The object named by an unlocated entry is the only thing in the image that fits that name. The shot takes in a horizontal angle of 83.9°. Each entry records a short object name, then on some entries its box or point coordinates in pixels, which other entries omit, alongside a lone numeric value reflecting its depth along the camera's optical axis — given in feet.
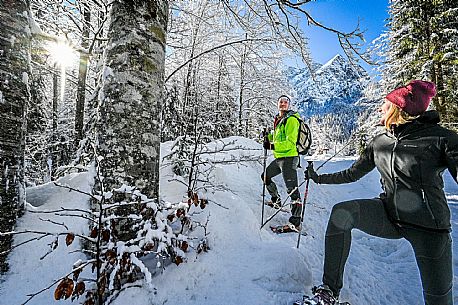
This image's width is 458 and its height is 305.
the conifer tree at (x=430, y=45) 37.37
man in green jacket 13.87
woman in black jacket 6.05
